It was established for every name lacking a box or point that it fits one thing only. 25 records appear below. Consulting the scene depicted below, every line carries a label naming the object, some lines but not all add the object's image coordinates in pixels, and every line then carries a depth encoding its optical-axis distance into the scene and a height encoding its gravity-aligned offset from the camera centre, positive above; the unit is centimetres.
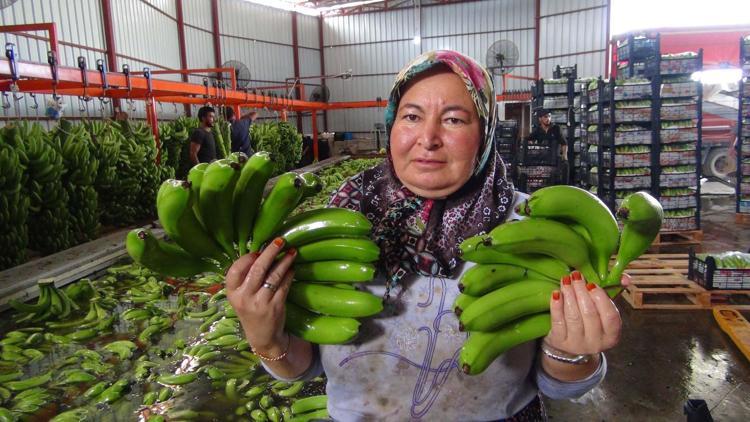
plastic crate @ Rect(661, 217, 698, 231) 656 -140
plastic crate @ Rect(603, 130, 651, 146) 647 -19
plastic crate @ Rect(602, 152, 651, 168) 651 -50
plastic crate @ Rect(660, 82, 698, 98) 627 +42
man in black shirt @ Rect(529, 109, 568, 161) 857 -15
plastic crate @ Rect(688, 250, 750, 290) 423 -141
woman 141 -45
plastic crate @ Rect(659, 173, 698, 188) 648 -79
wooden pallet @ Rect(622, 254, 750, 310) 432 -160
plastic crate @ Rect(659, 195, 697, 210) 651 -109
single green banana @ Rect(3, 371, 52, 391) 229 -116
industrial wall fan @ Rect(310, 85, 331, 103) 2116 +179
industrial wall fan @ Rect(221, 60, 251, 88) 1612 +226
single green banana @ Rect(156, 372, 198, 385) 237 -120
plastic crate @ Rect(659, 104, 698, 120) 635 +13
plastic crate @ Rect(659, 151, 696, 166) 645 -49
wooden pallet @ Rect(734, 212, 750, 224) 769 -159
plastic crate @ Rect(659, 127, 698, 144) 640 -17
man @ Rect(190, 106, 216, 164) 737 -2
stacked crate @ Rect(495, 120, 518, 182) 988 -23
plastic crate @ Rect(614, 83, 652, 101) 638 +43
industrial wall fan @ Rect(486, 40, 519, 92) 1505 +229
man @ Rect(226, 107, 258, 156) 895 +8
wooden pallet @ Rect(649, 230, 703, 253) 649 -166
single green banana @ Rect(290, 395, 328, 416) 223 -127
